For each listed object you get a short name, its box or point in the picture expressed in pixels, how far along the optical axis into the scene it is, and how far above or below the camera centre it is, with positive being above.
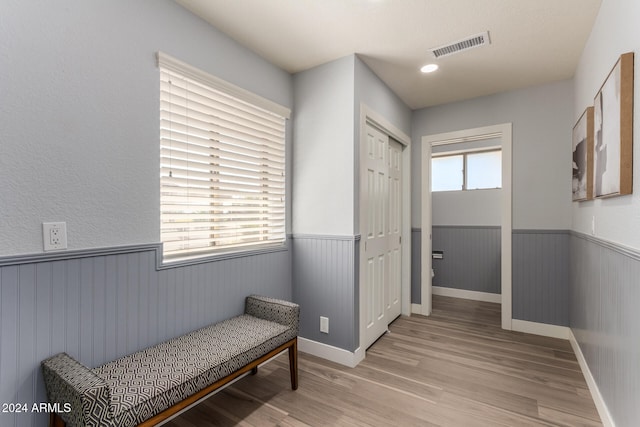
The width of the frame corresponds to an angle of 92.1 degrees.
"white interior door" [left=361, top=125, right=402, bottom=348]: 2.77 -0.21
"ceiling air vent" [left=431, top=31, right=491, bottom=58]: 2.24 +1.27
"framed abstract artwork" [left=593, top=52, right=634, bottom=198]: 1.39 +0.40
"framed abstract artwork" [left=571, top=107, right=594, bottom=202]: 2.10 +0.41
